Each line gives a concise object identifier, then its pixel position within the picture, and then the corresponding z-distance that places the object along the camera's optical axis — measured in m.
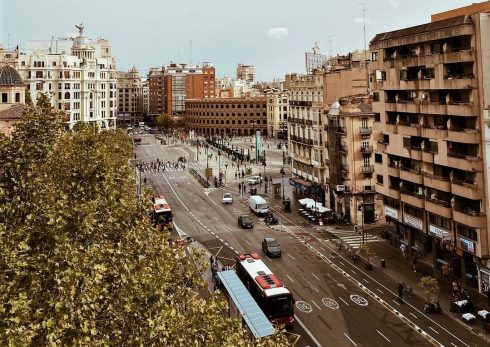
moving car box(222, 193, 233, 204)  82.94
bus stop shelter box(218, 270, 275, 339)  29.06
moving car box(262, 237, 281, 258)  53.38
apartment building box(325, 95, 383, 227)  67.06
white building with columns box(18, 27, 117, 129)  120.88
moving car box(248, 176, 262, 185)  99.85
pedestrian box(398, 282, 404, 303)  41.22
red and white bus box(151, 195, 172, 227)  62.36
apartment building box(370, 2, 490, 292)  42.03
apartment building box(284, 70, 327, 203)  76.56
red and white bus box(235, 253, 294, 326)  35.31
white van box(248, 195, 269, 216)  73.38
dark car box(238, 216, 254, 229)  66.31
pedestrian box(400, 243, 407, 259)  53.38
